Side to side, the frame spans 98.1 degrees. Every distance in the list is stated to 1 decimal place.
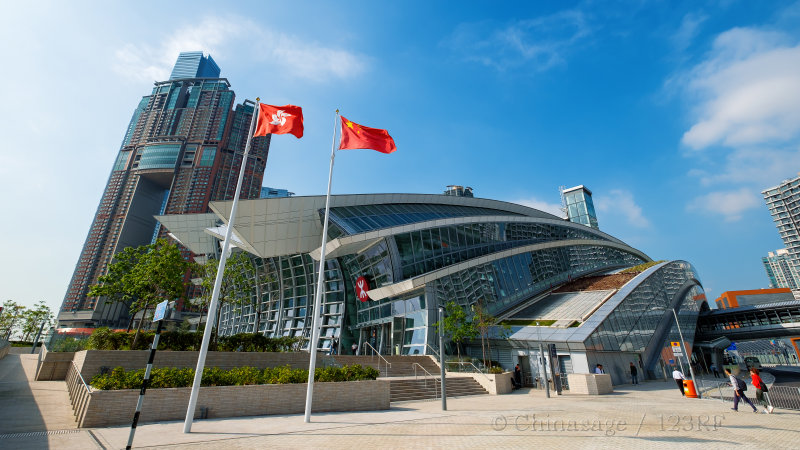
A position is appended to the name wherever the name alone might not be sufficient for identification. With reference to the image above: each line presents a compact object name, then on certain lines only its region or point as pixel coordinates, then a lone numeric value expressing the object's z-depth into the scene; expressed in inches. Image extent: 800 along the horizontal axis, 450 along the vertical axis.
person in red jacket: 530.9
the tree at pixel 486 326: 981.7
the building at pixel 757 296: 3316.2
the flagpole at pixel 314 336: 435.3
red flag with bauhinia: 514.3
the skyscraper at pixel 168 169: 4655.5
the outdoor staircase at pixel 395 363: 855.7
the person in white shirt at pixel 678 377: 795.4
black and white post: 279.6
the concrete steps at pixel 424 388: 705.6
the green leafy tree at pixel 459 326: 943.1
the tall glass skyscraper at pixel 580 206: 5004.9
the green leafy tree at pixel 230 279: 965.8
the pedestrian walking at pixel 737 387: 538.3
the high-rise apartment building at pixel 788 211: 5492.1
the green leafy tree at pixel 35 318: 2256.4
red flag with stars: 581.7
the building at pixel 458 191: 3895.2
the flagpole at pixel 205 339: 361.1
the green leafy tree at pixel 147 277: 849.5
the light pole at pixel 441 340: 540.4
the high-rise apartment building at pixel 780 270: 6699.3
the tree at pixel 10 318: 2252.7
